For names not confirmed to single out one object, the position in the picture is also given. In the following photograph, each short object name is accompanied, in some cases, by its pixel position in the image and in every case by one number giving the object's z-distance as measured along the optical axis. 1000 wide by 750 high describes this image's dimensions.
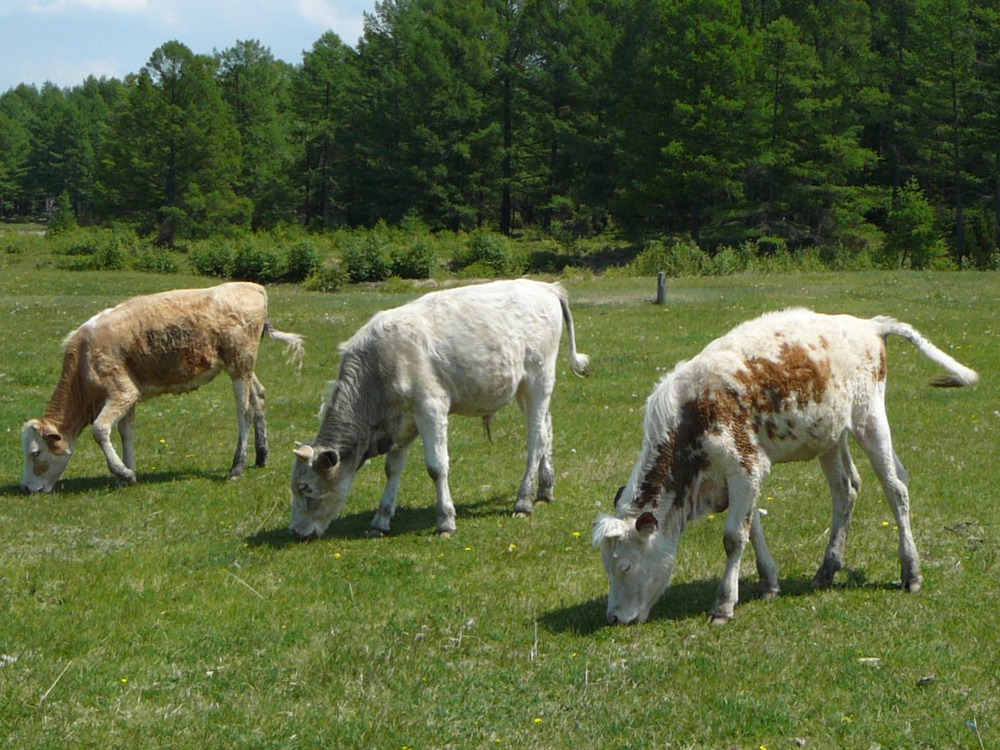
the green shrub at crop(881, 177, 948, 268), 55.53
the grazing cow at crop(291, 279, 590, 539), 11.70
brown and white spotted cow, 8.60
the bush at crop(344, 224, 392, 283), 47.59
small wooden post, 33.62
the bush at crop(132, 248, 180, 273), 55.66
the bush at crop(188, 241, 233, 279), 53.25
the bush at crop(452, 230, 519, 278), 59.81
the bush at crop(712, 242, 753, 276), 48.66
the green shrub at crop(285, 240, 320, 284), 50.41
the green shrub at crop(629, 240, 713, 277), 48.97
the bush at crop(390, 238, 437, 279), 49.75
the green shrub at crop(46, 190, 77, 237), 79.07
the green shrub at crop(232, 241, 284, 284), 51.41
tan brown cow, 13.98
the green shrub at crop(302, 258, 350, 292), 45.44
